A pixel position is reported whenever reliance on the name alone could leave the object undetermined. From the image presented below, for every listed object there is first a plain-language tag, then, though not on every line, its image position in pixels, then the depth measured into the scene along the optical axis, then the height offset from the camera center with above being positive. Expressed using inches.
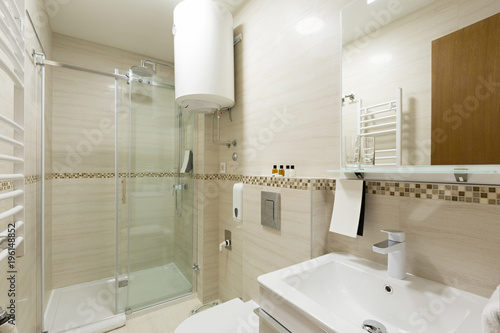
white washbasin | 25.9 -16.8
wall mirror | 26.0 +11.6
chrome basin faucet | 31.9 -12.1
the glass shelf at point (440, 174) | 26.0 -1.0
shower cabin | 78.8 -10.1
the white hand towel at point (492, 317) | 16.4 -10.7
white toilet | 46.6 -32.4
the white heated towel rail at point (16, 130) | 30.9 +5.5
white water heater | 59.7 +30.0
